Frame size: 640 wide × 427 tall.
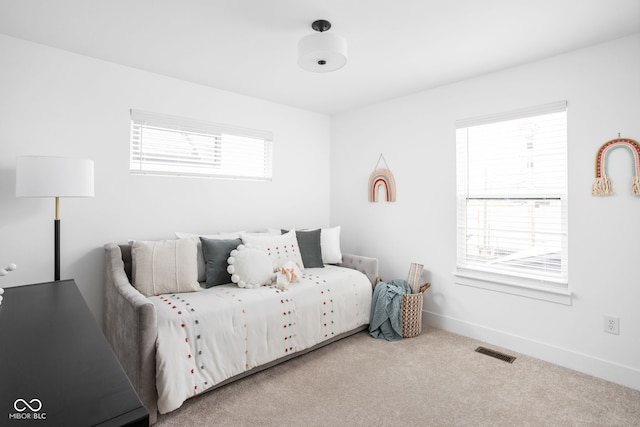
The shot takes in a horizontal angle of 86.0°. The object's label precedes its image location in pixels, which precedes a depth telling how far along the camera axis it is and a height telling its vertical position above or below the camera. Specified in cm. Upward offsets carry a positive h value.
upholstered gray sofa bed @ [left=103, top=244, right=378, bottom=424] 199 -72
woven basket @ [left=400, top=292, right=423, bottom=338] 326 -91
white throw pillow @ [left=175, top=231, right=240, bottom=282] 304 -33
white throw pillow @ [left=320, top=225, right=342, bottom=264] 380 -33
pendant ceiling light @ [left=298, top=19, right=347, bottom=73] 226 +113
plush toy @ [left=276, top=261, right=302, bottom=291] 288 -50
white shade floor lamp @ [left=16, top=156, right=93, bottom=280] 224 +26
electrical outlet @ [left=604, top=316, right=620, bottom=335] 252 -78
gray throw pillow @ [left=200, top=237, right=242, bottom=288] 290 -37
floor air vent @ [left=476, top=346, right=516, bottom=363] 286 -117
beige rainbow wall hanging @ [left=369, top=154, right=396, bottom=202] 394 +41
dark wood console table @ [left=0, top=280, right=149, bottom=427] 69 -40
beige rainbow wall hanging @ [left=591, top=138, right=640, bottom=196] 241 +40
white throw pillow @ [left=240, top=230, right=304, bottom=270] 320 -27
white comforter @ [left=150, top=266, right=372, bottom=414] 210 -81
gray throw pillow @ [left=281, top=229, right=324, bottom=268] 359 -32
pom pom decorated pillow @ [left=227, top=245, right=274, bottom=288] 287 -43
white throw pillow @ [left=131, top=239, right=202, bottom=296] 259 -40
